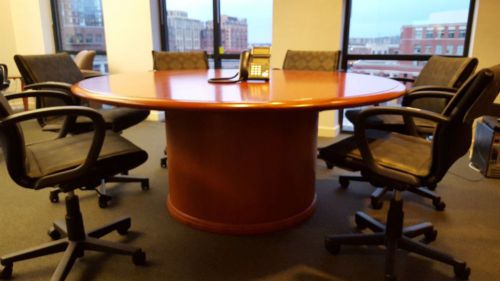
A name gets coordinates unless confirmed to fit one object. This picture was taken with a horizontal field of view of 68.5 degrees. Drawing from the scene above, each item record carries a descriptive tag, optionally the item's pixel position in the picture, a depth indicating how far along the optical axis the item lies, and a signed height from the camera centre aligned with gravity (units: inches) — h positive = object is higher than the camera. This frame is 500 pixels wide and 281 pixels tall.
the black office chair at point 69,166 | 50.9 -17.2
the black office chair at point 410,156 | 49.3 -16.7
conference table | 67.2 -20.3
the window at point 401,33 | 139.9 +6.1
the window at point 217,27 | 176.2 +11.1
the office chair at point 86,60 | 185.2 -5.3
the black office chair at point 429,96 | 82.7 -10.0
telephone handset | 76.9 -3.6
